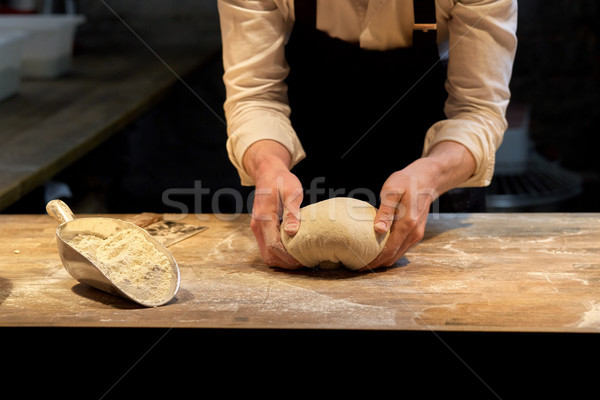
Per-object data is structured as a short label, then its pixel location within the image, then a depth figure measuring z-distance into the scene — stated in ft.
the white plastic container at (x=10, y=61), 10.89
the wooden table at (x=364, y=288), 6.54
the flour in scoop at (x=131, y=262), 6.76
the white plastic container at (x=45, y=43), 12.50
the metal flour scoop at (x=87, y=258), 6.73
